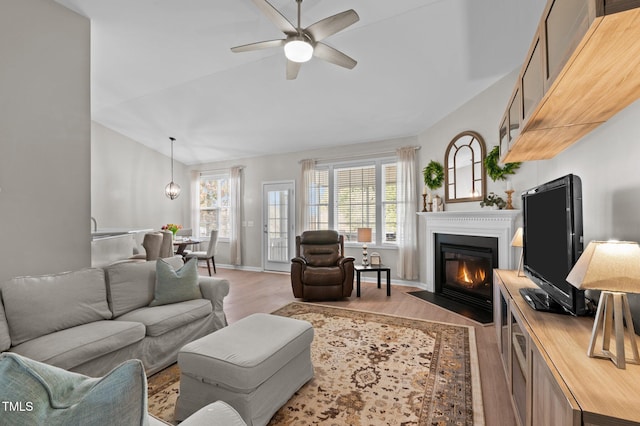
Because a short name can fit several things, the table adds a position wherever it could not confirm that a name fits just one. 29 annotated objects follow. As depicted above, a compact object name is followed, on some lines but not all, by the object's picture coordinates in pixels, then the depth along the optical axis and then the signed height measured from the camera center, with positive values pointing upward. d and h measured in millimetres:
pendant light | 6410 +529
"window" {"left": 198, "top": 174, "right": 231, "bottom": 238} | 7280 +231
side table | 4430 -865
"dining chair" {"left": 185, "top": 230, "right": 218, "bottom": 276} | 6062 -766
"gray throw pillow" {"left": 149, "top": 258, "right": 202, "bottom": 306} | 2699 -667
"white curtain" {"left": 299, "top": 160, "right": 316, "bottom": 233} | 6000 +531
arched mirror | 3938 +634
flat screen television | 1478 -171
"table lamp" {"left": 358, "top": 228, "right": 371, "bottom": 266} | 4898 -360
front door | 6363 -245
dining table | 5594 -567
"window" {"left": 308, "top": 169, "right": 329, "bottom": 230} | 5977 +312
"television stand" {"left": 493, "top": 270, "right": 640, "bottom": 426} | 888 -586
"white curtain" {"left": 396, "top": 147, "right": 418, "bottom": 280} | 5020 -78
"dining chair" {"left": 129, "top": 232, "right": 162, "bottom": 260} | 3924 -414
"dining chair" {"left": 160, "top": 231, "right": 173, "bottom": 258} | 4240 -456
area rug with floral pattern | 1817 -1246
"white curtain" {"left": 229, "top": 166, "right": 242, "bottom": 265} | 6883 -24
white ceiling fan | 2131 +1430
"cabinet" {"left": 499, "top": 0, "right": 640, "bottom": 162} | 1012 +628
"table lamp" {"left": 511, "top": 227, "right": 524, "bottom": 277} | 2620 -255
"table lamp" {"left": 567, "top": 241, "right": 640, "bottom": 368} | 1118 -272
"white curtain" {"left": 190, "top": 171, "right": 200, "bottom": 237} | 7512 +287
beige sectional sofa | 1886 -815
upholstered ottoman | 1644 -923
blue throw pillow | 666 -441
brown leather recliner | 4207 -953
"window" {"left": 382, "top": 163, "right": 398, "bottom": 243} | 5367 +229
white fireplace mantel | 3410 -205
